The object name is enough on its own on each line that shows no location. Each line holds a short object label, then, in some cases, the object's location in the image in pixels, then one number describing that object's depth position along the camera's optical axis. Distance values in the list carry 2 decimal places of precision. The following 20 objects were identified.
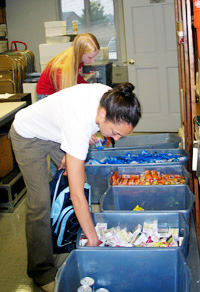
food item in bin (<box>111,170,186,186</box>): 2.92
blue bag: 2.42
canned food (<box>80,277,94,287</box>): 1.80
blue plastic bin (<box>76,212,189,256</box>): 2.26
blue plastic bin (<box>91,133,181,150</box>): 4.07
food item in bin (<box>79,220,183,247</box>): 2.13
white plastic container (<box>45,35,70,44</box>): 5.69
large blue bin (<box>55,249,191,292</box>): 1.79
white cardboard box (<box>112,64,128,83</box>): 7.37
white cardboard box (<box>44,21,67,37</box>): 5.74
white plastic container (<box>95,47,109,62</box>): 5.97
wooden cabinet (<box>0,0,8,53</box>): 7.63
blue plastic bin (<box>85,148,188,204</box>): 3.32
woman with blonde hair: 2.96
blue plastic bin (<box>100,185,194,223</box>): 2.66
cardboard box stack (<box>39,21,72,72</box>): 5.60
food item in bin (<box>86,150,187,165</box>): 3.38
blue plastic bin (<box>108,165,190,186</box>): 3.12
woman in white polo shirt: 1.76
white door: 5.71
